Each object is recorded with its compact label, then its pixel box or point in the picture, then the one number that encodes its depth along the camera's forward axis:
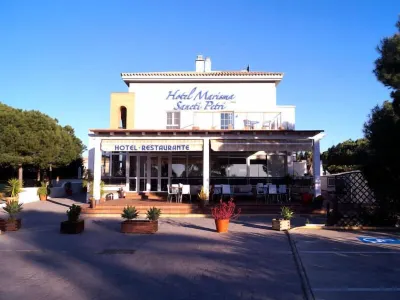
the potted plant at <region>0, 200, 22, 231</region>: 12.60
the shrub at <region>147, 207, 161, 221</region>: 12.13
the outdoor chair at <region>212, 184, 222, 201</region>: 18.50
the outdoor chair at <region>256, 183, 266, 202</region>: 18.30
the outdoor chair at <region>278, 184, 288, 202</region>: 18.06
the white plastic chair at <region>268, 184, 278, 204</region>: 17.82
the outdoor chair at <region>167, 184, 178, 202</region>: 18.75
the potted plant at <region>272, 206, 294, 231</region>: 12.51
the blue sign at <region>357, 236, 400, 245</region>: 10.38
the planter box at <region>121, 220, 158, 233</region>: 11.96
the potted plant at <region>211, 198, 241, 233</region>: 12.16
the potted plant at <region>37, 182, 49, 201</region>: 24.44
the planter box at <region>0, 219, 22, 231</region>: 12.59
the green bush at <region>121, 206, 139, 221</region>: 12.05
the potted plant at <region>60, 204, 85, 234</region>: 11.91
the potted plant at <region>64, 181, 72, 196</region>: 28.93
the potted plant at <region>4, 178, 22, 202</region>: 21.69
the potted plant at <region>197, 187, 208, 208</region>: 17.02
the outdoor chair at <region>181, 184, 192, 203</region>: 18.54
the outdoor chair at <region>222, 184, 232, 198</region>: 18.28
